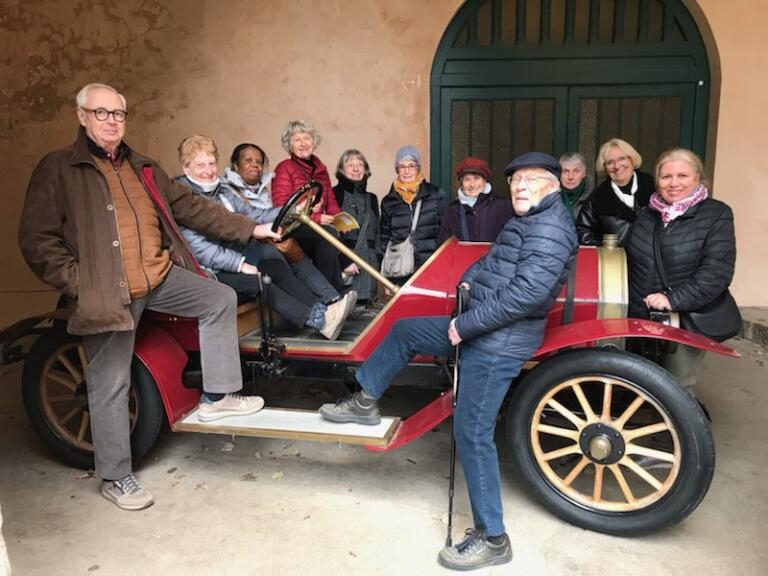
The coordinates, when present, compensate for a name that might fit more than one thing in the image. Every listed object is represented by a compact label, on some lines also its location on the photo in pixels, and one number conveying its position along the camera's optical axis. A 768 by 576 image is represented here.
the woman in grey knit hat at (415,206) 4.24
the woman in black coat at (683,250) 2.83
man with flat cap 2.23
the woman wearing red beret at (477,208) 3.88
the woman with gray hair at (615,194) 3.74
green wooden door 5.59
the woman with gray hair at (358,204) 4.39
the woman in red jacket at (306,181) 3.77
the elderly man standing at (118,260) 2.57
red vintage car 2.36
